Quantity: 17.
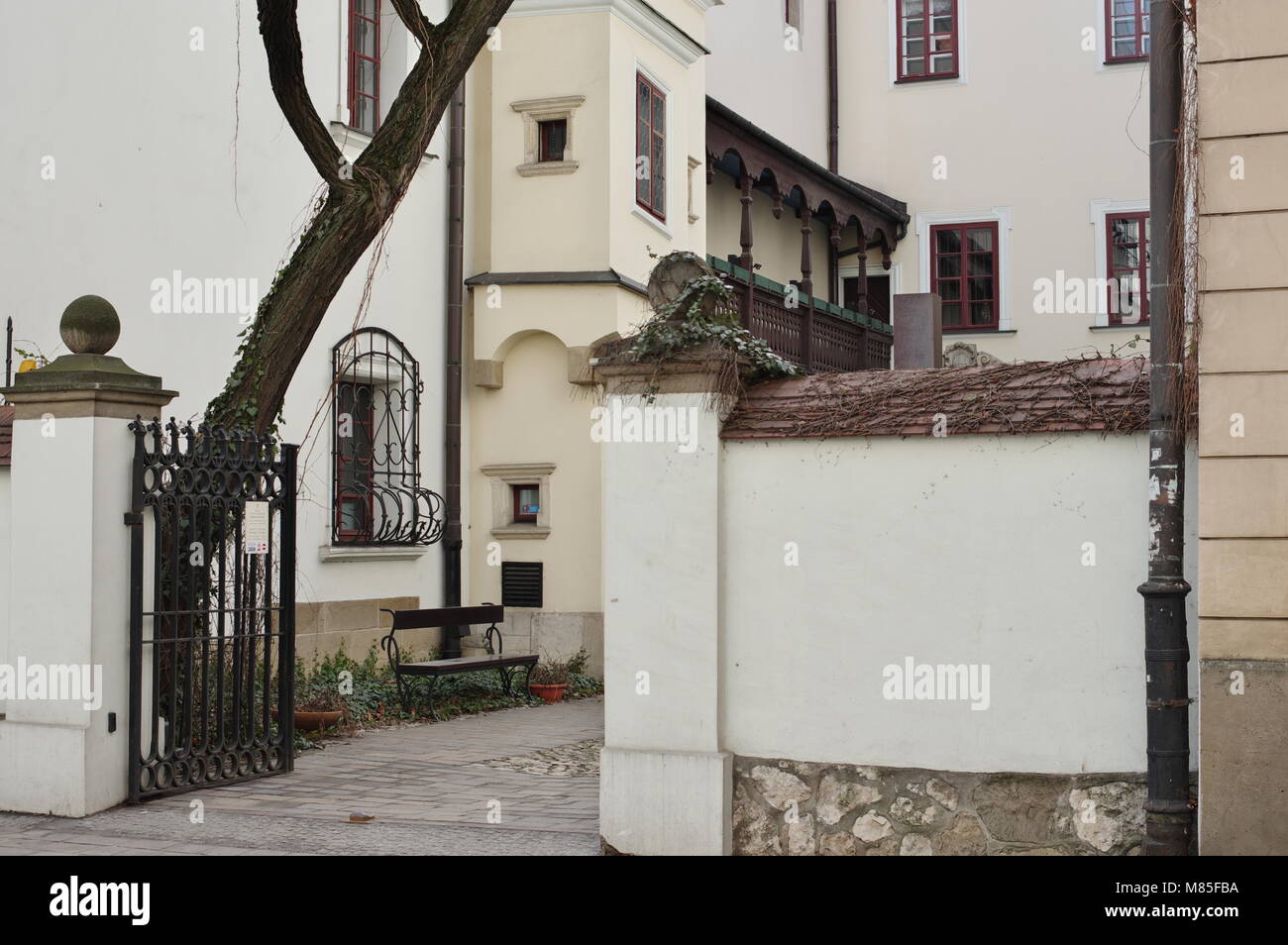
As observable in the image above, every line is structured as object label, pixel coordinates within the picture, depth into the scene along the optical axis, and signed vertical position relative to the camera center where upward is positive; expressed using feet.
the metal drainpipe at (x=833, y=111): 86.02 +23.39
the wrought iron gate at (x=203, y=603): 31.01 -1.31
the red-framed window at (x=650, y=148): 57.00 +14.42
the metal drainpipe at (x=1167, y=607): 21.08 -0.97
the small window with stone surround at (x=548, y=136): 54.80 +14.34
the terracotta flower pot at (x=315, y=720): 40.73 -4.71
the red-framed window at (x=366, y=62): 50.72 +15.59
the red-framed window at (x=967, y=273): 83.20 +14.01
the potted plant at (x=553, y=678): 50.67 -4.69
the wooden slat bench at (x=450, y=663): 44.80 -3.58
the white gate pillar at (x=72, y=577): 29.73 -0.70
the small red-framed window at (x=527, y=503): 56.29 +1.28
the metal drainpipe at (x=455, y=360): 53.98 +6.20
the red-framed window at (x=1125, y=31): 80.33 +26.05
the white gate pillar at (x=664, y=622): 24.17 -1.31
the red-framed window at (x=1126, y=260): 80.64 +14.20
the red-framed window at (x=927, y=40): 84.53 +26.98
